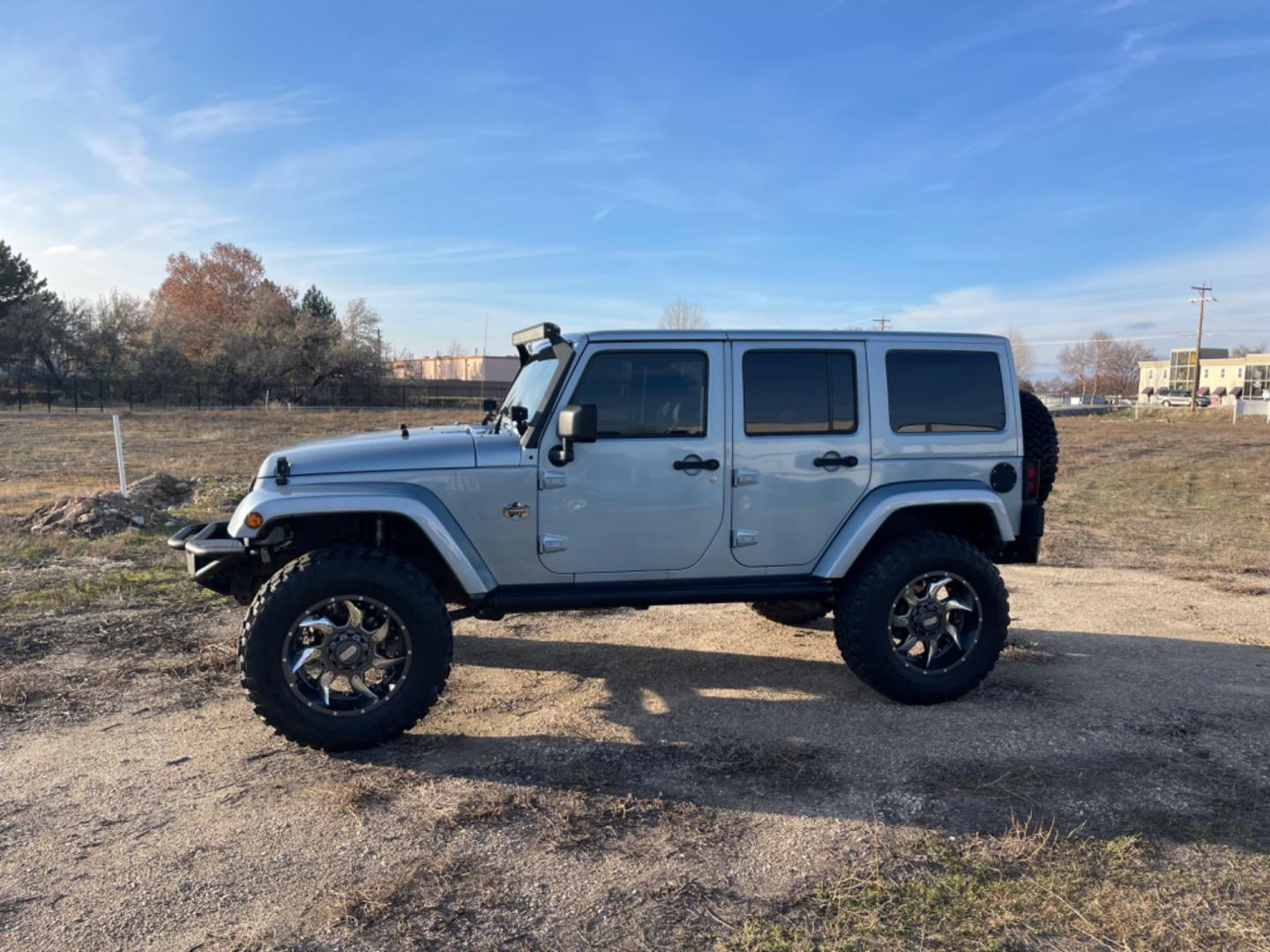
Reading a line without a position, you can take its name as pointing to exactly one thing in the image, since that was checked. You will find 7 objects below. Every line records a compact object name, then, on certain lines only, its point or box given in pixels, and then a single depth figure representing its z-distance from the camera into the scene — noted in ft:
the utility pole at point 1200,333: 203.32
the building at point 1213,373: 325.83
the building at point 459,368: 211.20
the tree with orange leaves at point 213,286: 207.10
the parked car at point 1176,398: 237.92
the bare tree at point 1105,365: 374.43
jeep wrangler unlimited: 13.53
